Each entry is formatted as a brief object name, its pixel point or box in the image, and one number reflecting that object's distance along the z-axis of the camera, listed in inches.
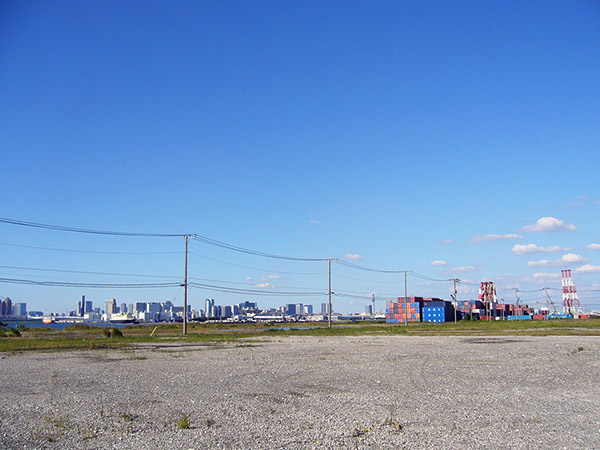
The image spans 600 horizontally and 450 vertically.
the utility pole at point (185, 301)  2481.4
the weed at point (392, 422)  400.2
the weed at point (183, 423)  408.2
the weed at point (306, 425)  401.2
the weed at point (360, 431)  381.1
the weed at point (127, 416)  437.3
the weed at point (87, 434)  378.0
